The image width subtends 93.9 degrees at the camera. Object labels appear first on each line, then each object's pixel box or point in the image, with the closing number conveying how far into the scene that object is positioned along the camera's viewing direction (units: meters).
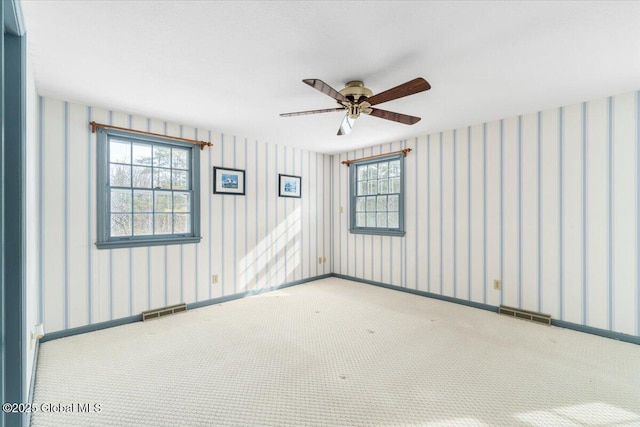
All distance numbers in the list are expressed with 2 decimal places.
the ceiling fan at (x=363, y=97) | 2.08
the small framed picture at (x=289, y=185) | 4.92
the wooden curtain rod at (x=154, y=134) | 3.13
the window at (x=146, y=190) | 3.24
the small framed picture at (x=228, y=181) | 4.09
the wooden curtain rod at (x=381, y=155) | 4.53
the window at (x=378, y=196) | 4.73
